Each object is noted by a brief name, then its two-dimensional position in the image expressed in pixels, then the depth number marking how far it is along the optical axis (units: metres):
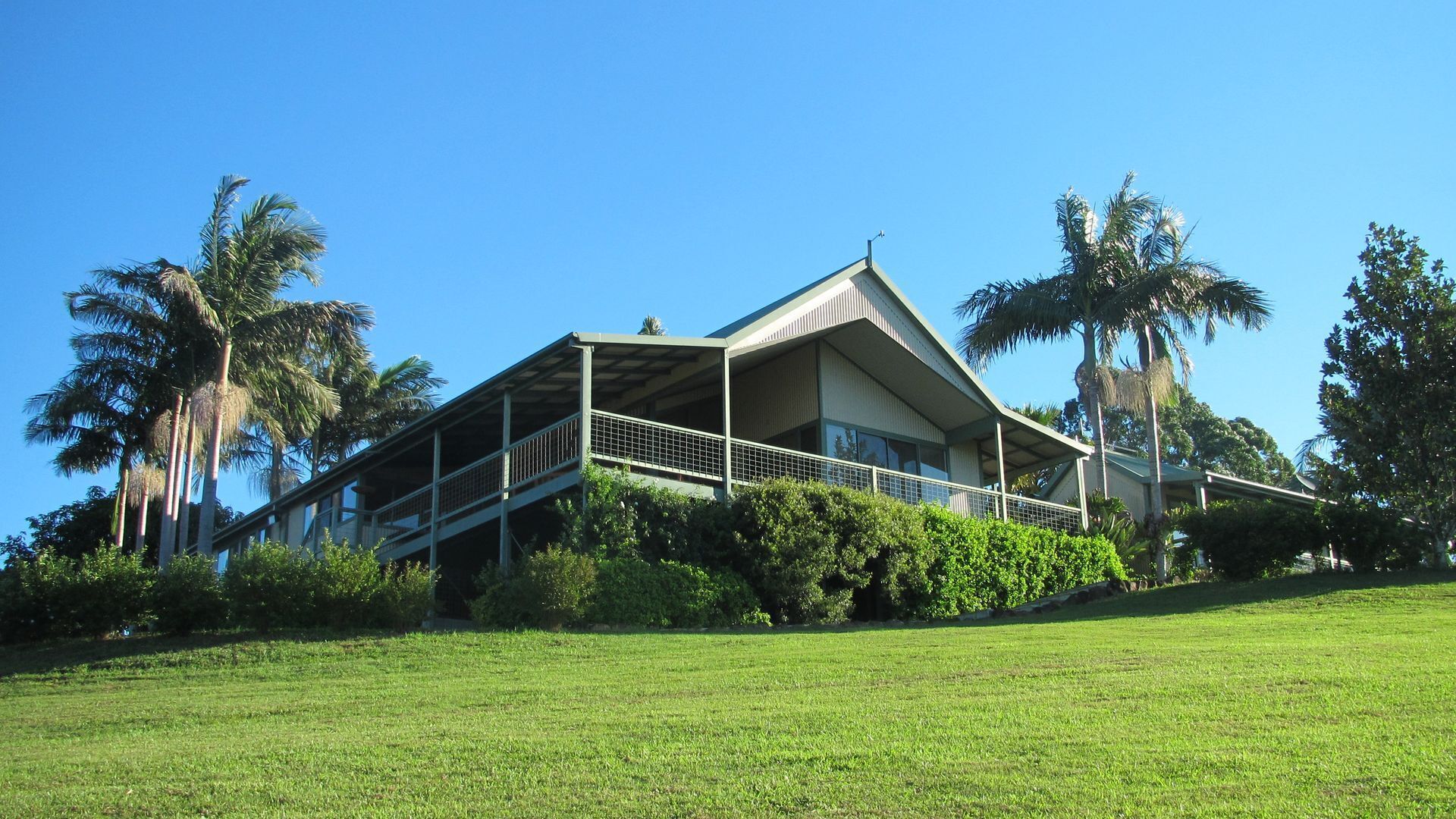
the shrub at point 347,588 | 17.95
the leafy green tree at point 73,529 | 39.75
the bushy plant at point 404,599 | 17.72
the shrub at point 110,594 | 19.11
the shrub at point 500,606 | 17.73
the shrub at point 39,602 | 19.23
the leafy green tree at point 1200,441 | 59.09
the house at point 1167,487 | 30.97
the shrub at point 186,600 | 18.66
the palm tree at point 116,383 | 29.83
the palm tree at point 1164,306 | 29.03
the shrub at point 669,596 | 18.08
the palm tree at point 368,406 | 40.66
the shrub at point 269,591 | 17.86
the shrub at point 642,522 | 19.05
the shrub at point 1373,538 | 22.08
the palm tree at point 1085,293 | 29.75
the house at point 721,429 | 21.36
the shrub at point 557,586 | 17.36
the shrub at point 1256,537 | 22.56
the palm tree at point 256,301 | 29.53
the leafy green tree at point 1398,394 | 21.67
